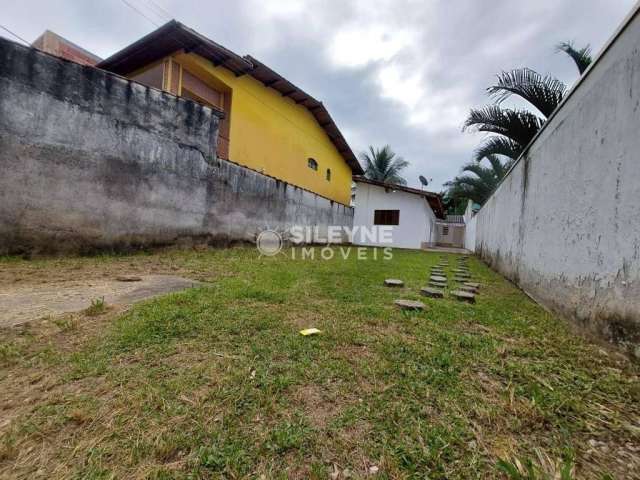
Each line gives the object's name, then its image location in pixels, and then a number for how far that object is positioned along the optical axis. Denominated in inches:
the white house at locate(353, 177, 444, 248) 519.2
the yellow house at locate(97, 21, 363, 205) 289.4
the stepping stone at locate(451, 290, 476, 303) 124.6
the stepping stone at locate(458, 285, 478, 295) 143.4
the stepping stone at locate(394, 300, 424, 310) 105.6
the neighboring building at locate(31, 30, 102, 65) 372.8
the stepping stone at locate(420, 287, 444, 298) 130.7
